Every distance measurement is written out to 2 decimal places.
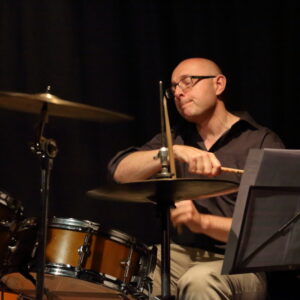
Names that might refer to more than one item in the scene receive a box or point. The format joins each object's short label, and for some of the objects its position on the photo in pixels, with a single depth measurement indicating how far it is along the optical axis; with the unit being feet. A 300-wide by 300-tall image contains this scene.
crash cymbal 13.93
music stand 12.87
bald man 15.61
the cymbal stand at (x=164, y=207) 13.67
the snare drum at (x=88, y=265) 15.42
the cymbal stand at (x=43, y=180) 13.53
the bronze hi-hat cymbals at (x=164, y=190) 13.16
